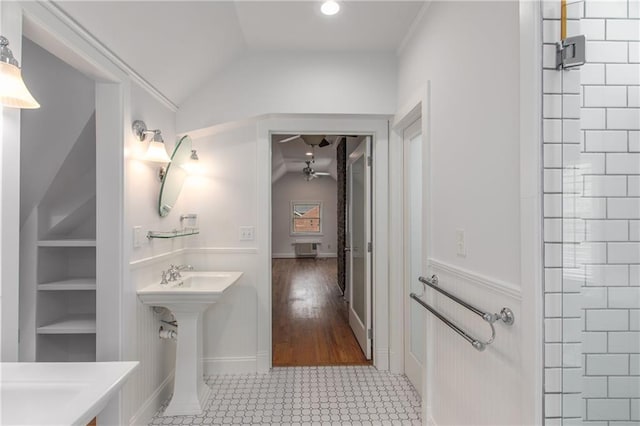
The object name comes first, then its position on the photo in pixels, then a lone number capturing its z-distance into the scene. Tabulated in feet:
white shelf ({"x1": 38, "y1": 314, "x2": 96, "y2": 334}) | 7.56
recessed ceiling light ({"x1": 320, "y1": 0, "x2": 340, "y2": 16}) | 6.80
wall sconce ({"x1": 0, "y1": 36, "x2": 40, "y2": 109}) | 3.39
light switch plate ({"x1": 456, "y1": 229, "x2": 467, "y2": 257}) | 5.33
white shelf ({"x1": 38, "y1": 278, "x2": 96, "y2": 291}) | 7.59
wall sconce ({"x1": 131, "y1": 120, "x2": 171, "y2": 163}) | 7.13
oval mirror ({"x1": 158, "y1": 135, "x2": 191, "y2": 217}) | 7.96
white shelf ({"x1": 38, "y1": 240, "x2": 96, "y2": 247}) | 7.46
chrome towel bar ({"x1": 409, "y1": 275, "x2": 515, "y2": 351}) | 4.15
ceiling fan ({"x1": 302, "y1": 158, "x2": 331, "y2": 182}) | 27.72
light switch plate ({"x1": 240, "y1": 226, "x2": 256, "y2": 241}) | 9.56
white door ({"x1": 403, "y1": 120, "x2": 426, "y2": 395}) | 8.49
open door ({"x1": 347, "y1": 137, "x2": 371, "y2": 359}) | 10.14
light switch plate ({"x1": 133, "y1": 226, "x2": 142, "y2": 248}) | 6.87
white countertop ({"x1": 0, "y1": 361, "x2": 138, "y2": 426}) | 3.07
